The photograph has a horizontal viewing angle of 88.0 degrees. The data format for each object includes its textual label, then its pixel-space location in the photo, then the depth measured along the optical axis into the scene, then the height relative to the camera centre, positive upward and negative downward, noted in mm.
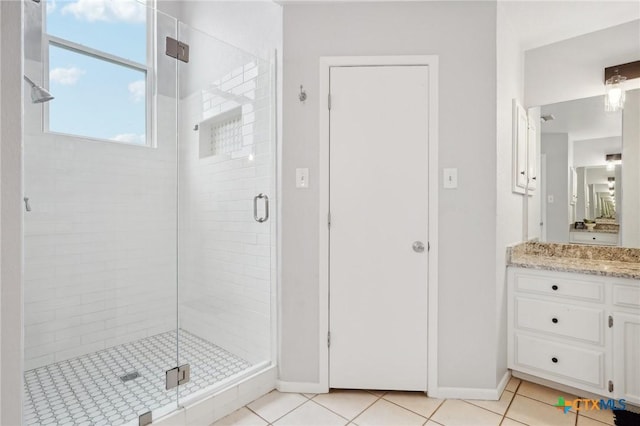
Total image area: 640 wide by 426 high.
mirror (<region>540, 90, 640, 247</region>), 2174 +264
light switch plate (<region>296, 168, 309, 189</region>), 2039 +196
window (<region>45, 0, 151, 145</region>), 2139 +987
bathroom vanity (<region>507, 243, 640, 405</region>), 1813 -652
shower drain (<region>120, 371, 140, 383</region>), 1993 -1021
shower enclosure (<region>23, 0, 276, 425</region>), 2031 -14
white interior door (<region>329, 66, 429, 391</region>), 1988 -102
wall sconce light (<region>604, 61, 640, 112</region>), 2172 +859
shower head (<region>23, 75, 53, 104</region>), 1642 +606
